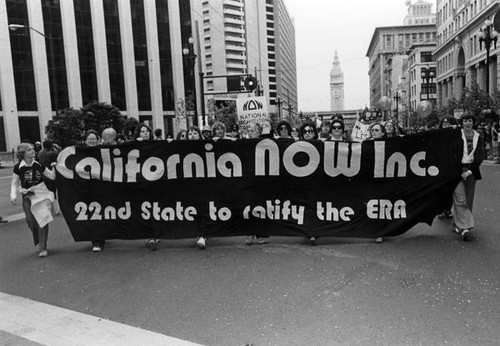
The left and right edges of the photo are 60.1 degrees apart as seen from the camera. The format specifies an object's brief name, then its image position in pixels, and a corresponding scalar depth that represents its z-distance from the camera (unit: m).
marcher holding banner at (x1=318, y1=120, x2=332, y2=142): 9.35
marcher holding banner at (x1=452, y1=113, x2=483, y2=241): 5.83
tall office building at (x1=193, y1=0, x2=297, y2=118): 131.38
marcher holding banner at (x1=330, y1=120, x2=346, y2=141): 6.96
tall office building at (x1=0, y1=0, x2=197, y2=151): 52.59
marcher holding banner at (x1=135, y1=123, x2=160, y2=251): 7.23
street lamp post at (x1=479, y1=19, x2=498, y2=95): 23.72
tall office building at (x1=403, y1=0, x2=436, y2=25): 153.88
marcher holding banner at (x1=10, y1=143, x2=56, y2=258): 5.95
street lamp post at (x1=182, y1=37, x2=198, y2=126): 19.70
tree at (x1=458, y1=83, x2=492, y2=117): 25.73
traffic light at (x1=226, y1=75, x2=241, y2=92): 26.78
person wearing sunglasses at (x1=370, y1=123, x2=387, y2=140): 6.40
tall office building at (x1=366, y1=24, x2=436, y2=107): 133.50
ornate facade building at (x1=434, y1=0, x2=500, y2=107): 51.53
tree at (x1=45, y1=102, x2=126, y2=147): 34.00
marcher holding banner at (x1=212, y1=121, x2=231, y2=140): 6.81
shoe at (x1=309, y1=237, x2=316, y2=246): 5.89
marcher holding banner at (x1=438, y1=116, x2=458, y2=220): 7.27
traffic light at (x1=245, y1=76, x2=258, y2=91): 20.77
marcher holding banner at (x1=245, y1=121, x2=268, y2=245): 6.11
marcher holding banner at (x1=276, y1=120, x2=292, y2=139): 6.96
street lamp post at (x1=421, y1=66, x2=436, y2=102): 92.06
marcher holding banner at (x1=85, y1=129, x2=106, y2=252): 6.16
